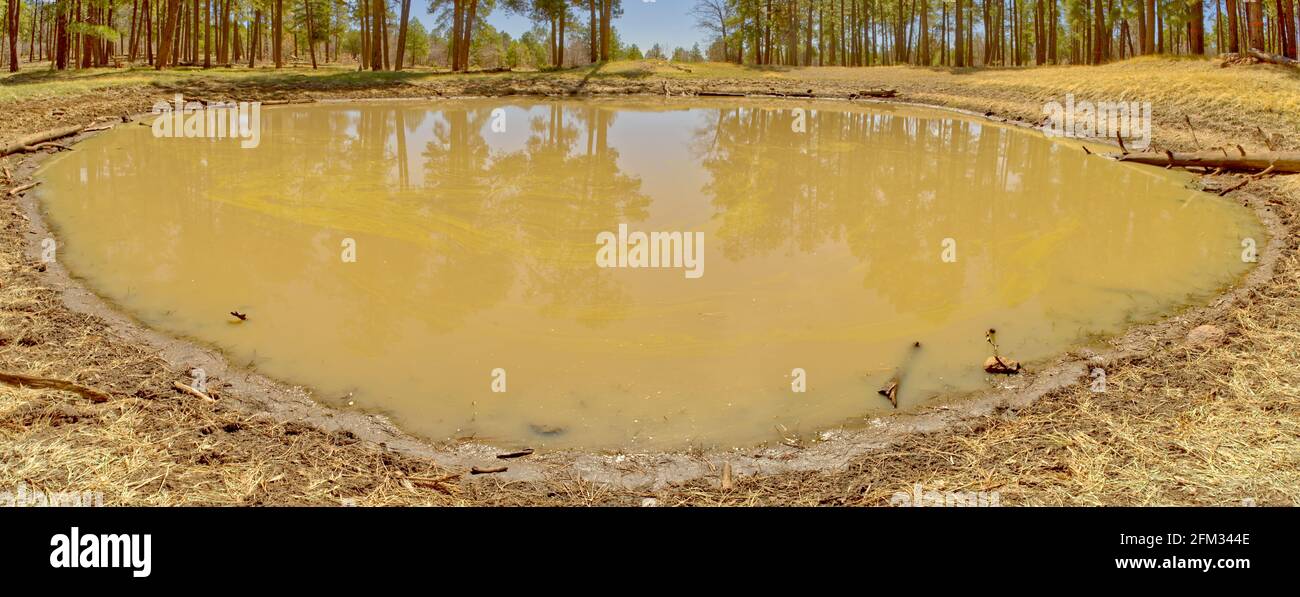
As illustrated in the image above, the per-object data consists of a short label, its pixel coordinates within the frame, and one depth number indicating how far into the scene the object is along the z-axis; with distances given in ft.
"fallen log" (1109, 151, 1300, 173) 29.91
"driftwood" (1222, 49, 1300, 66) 66.39
